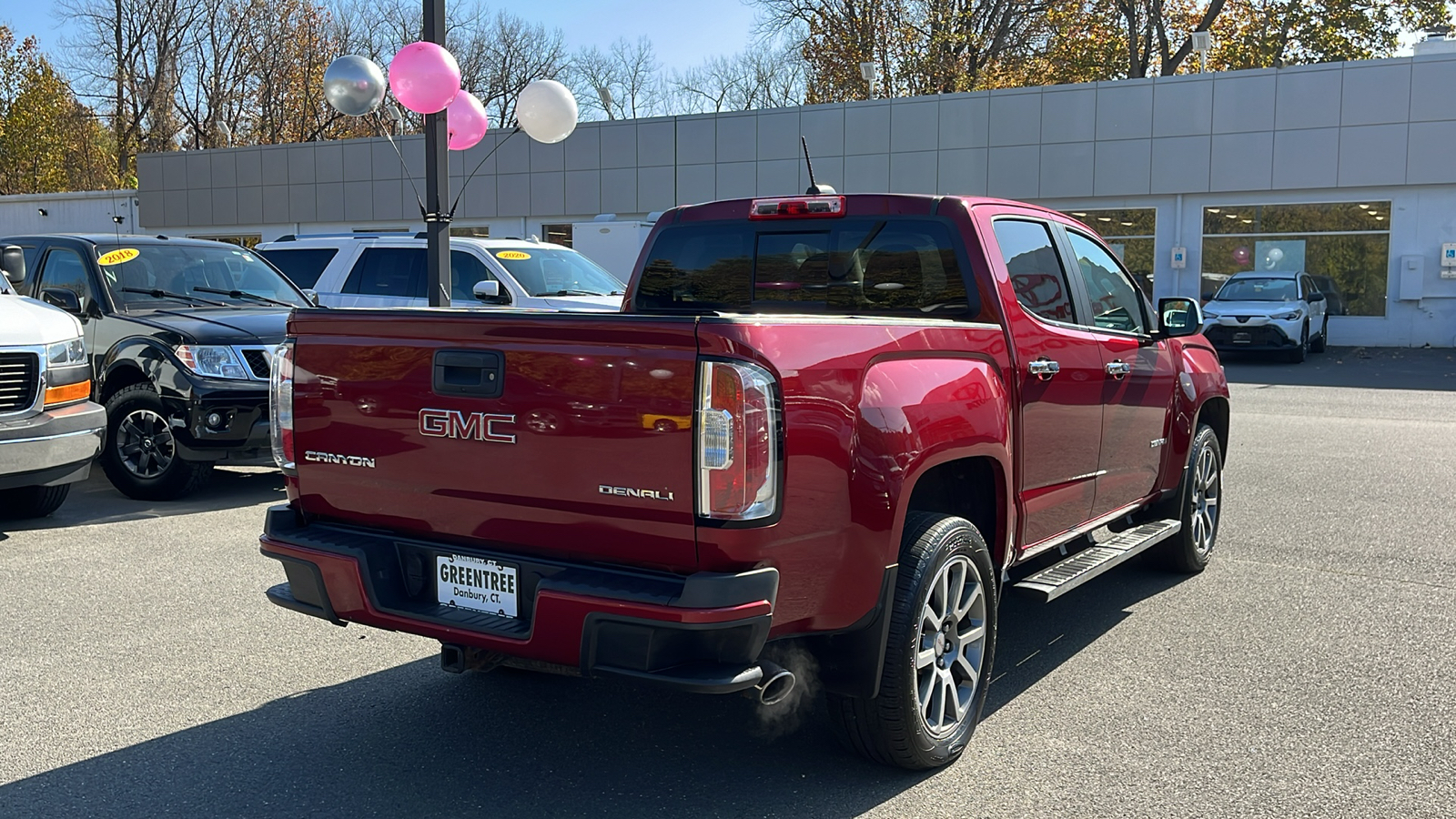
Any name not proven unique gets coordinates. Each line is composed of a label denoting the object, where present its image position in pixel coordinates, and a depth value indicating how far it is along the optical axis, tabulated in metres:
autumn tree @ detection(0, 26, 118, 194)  45.06
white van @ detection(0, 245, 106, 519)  6.70
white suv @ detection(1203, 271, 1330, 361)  21.64
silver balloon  10.99
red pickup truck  3.07
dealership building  25.42
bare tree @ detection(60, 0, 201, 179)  47.25
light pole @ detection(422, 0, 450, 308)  10.69
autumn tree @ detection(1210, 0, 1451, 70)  35.44
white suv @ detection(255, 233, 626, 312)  11.73
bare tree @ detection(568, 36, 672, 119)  53.19
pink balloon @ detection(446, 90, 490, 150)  12.00
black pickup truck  8.02
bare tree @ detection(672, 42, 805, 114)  51.09
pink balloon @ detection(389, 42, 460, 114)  10.42
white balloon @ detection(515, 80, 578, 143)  11.79
